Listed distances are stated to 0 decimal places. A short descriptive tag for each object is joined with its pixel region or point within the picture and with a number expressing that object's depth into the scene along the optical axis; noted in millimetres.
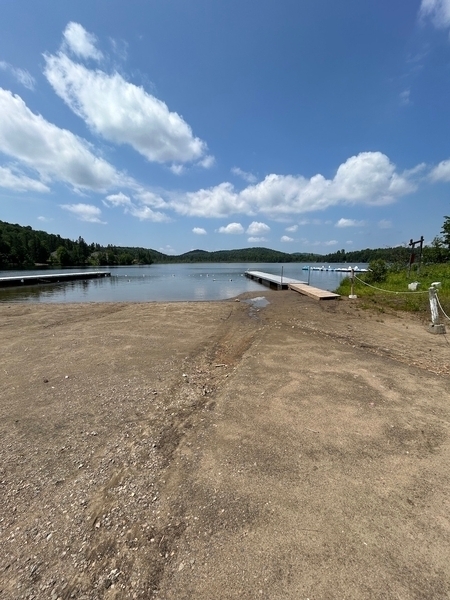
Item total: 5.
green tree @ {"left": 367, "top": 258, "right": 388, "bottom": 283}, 18656
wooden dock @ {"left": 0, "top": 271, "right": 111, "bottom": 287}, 29494
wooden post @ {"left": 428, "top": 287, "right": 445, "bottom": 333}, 7621
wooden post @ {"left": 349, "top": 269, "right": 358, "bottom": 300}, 14278
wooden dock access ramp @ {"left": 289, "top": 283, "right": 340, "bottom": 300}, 15277
